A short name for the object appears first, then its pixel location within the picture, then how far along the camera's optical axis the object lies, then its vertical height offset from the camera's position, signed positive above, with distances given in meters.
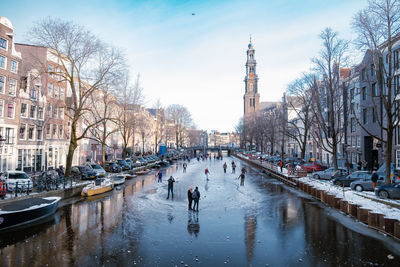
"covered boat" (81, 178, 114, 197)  25.81 -4.46
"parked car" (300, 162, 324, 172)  42.34 -3.67
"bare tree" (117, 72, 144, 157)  43.97 +6.27
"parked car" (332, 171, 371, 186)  26.87 -3.39
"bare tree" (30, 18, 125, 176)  26.80 +8.04
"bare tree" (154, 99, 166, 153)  82.44 +7.06
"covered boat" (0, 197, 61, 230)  15.23 -4.11
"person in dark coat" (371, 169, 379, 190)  23.52 -2.87
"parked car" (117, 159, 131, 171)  45.12 -3.85
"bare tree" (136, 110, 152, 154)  60.07 +4.02
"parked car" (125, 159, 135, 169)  47.44 -3.83
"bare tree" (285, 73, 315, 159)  36.19 +7.63
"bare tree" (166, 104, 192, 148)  90.69 +8.63
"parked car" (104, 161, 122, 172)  42.98 -4.06
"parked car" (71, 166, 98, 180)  32.91 -3.88
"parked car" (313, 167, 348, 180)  32.50 -3.61
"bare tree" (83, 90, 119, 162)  38.99 +4.84
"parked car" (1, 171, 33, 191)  21.52 -3.17
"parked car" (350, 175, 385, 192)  24.59 -3.59
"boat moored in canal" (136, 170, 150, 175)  45.32 -5.06
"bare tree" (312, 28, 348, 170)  31.08 +8.44
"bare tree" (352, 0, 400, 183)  20.70 +8.21
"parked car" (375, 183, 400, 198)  20.34 -3.42
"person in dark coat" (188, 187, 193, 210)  20.23 -4.03
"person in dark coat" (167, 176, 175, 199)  25.42 -3.83
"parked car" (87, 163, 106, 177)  34.52 -3.67
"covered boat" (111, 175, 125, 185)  32.58 -4.47
